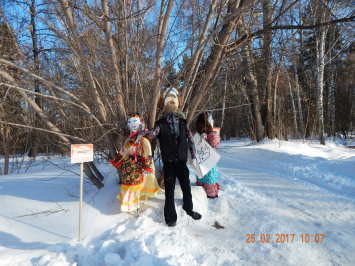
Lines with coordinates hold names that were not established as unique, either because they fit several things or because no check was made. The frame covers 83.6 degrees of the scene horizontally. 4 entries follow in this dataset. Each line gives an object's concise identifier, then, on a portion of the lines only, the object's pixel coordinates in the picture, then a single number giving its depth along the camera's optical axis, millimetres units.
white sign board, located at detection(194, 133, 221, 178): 3074
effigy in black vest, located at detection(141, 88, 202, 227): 2678
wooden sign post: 2099
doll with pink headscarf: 2619
